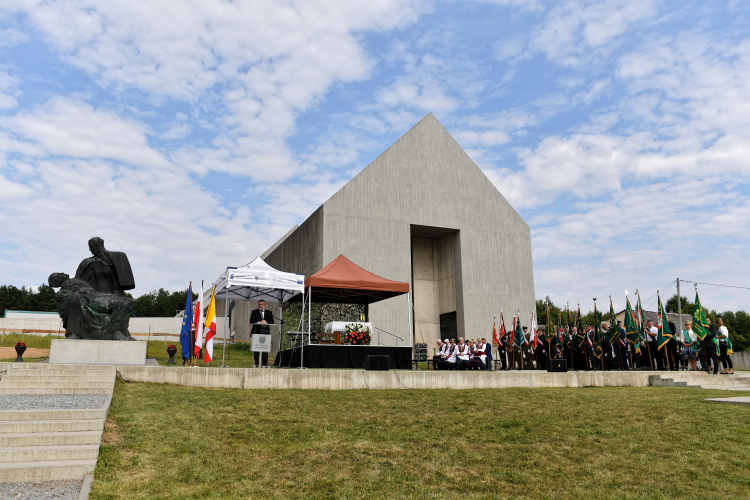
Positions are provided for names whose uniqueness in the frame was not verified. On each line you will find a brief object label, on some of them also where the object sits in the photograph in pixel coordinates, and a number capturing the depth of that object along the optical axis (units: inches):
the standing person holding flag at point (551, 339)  647.8
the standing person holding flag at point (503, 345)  680.4
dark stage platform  554.3
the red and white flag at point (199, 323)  475.8
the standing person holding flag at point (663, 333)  614.2
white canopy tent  510.3
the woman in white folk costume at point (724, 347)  561.8
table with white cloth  600.7
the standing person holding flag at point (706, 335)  560.1
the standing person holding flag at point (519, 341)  650.2
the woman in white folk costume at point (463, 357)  632.4
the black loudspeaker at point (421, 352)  703.1
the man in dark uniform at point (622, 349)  636.7
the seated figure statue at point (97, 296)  470.3
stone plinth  449.1
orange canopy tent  563.5
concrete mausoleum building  912.3
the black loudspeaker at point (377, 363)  468.1
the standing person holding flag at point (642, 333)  629.9
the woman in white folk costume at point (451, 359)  636.1
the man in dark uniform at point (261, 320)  520.1
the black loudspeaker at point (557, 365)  532.7
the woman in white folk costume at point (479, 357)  631.8
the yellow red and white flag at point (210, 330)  474.6
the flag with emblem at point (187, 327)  494.2
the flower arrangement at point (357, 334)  593.6
